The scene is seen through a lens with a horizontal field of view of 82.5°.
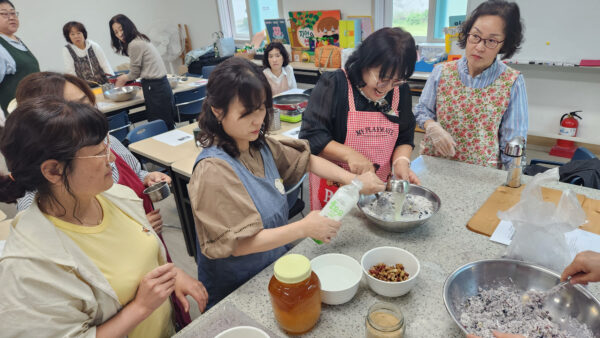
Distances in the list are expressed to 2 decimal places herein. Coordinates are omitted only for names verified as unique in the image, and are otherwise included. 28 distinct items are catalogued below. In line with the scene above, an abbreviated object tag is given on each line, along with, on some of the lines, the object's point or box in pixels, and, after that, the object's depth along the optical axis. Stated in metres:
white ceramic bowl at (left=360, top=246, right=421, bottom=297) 0.98
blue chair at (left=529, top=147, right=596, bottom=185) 1.92
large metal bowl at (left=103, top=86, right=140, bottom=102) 3.91
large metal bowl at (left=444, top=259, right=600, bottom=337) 0.88
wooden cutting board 1.30
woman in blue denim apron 1.01
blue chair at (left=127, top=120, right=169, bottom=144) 2.92
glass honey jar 0.84
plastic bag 0.99
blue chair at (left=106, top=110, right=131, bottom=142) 3.51
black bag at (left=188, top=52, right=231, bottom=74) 6.70
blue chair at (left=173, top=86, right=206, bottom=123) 4.16
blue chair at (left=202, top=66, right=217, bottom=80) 5.17
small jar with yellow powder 0.81
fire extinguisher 3.85
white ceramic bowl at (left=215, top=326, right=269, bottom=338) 0.84
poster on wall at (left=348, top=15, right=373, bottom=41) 5.20
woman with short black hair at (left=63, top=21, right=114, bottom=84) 4.23
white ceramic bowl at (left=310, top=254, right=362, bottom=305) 0.97
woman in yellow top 0.77
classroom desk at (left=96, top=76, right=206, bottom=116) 3.76
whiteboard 3.44
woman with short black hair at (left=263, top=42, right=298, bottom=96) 4.08
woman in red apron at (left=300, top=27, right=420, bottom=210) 1.48
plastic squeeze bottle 1.06
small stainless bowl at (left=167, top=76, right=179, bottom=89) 4.51
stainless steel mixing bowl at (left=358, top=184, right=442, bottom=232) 1.25
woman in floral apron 1.71
